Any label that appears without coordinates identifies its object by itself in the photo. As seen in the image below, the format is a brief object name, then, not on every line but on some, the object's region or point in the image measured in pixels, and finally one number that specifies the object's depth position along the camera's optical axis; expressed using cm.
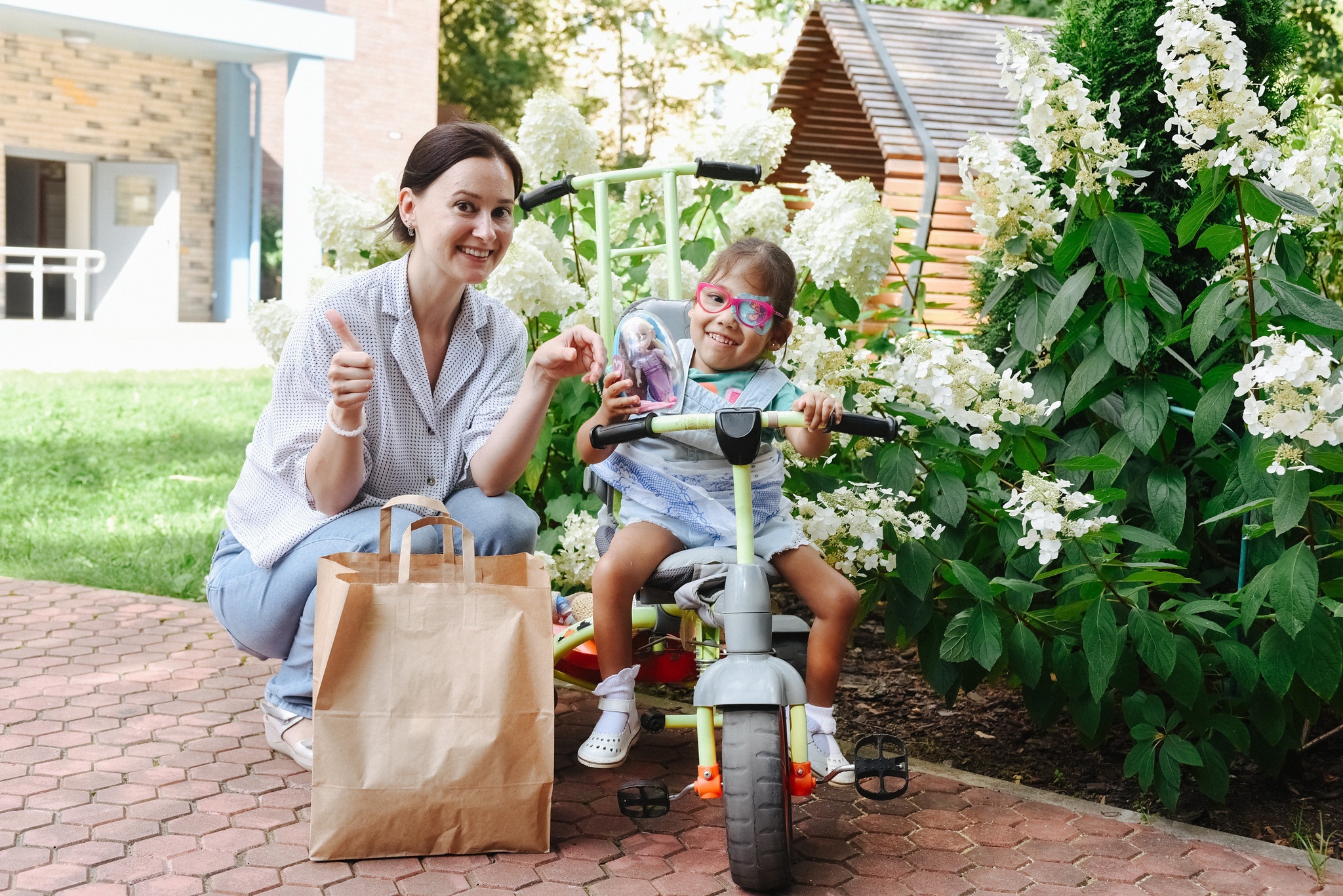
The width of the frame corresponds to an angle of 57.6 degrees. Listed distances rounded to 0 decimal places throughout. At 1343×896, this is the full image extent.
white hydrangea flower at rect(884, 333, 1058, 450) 275
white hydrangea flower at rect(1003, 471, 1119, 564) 256
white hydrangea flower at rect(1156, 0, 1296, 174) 256
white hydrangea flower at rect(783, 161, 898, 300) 360
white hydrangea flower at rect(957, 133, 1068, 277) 294
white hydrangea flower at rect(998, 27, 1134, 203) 277
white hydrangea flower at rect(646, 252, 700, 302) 372
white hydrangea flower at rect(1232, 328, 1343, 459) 235
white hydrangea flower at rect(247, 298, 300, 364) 423
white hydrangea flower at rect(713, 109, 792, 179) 410
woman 291
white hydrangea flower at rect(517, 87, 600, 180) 392
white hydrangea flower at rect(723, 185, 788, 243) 409
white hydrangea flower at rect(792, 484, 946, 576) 294
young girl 278
